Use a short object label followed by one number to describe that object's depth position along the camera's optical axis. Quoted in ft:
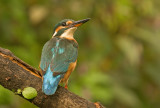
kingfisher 23.30
